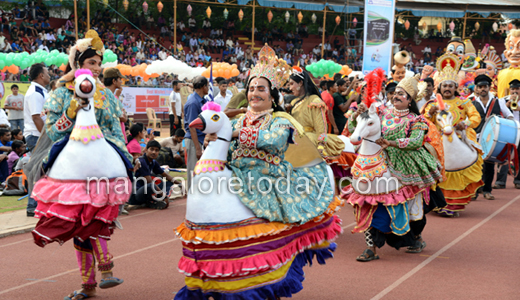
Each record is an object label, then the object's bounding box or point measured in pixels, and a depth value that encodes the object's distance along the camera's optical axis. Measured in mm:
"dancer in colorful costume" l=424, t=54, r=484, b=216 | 7699
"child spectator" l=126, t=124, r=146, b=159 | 8359
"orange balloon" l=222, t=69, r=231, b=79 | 21250
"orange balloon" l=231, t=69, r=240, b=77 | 21469
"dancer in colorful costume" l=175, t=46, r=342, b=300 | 3508
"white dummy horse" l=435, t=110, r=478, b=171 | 8078
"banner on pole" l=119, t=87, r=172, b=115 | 20734
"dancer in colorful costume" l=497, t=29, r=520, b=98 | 11914
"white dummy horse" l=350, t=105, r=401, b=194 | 5441
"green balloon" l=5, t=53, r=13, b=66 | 19031
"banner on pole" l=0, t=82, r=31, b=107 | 17625
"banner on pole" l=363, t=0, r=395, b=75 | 23844
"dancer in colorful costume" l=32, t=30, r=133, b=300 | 4070
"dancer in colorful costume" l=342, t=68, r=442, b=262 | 5605
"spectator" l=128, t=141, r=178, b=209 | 8320
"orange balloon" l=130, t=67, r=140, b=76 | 22656
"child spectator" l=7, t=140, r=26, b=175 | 9672
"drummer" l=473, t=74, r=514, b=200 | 9859
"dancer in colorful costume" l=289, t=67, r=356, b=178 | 6461
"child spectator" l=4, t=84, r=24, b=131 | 13008
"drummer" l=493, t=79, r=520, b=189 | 10797
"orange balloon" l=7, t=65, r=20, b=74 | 19062
